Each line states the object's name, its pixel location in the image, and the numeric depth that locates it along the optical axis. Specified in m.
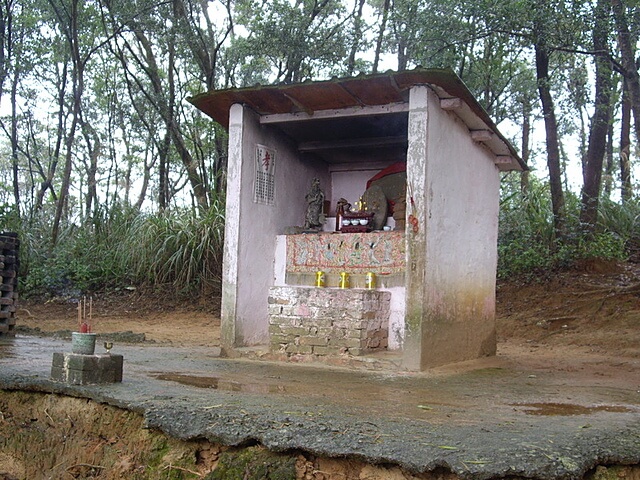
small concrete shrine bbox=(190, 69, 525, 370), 7.03
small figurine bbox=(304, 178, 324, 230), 9.03
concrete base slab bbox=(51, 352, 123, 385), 4.91
